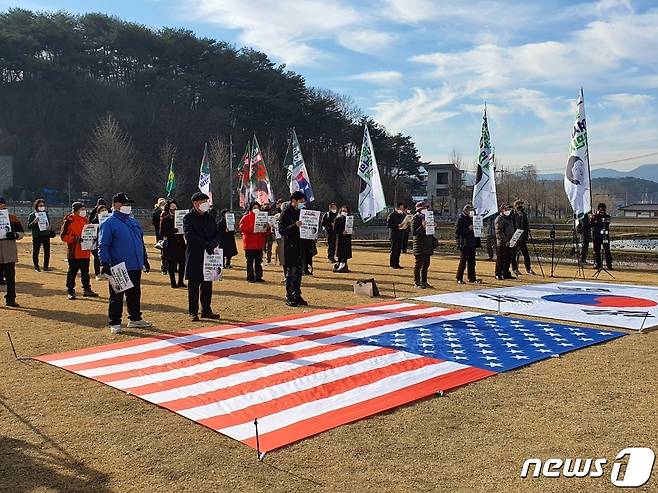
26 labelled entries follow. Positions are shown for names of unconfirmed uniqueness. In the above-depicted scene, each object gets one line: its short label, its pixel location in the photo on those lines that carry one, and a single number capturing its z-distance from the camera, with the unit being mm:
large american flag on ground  5289
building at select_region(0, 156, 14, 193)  69000
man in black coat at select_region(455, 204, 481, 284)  14375
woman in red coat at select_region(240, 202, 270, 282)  14389
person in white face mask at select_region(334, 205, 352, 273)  17406
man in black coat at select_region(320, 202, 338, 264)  18719
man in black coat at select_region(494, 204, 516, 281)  15648
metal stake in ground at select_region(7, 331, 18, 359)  7301
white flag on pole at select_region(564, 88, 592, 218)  16109
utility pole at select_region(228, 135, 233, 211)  49866
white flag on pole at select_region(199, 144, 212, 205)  28234
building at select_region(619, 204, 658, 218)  115519
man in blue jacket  8625
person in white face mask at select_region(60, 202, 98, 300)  11910
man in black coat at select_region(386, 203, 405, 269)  18672
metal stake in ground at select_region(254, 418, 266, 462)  4368
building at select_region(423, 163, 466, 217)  89688
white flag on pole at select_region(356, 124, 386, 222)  20281
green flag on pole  39853
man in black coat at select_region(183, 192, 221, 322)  9500
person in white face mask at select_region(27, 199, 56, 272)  15898
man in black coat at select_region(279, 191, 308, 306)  11195
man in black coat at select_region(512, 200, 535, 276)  15975
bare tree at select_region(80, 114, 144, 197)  56188
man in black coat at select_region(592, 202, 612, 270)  17922
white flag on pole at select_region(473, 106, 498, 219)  18141
